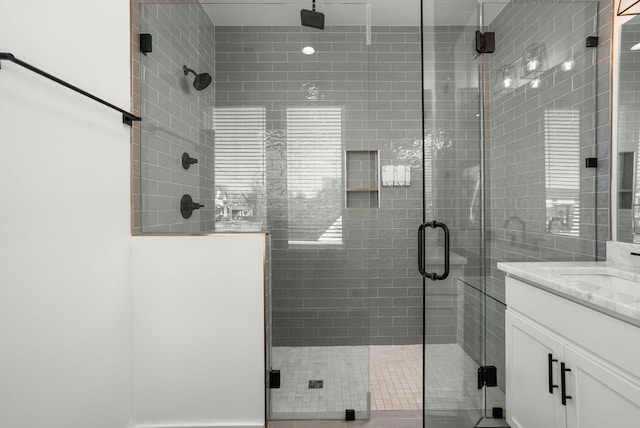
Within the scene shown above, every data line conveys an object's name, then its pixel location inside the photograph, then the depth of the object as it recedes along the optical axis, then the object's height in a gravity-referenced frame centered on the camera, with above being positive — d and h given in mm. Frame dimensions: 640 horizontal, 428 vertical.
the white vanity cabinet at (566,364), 1082 -560
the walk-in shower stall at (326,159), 1967 +295
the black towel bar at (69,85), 1067 +460
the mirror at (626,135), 1680 +366
